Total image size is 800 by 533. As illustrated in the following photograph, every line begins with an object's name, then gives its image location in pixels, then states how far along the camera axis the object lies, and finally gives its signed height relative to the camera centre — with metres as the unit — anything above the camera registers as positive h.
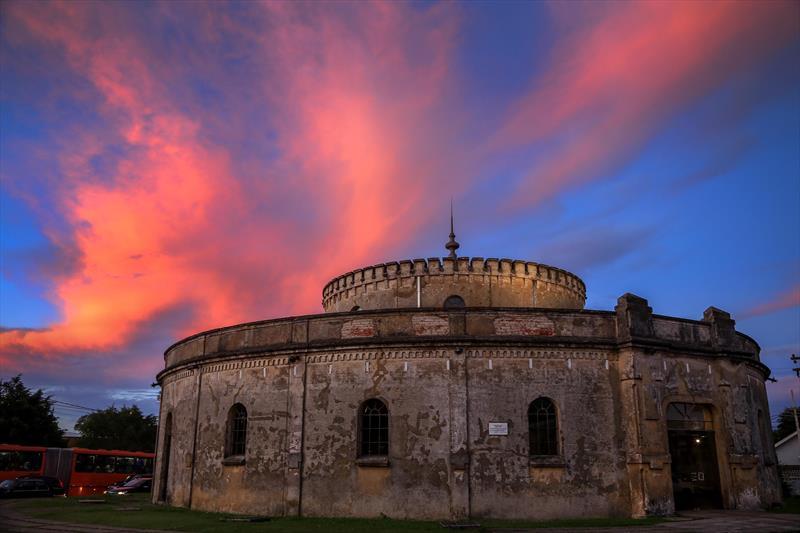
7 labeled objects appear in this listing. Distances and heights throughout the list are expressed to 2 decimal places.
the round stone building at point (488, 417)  17.02 +0.54
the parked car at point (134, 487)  33.19 -2.65
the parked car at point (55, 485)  33.06 -2.49
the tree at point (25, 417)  45.34 +1.42
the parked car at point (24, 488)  30.47 -2.48
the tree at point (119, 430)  70.00 +0.77
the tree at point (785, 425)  59.25 +0.93
